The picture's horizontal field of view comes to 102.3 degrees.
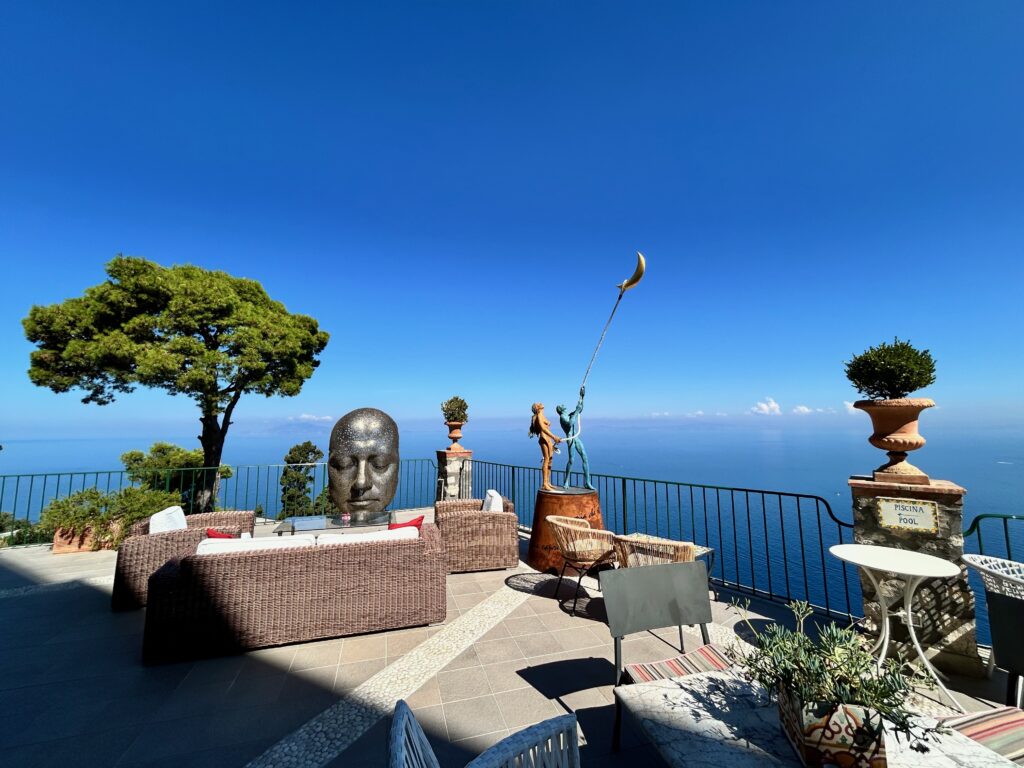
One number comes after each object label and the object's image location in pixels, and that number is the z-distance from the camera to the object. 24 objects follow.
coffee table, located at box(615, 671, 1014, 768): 1.21
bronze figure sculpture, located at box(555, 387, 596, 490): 5.19
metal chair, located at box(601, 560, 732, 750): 2.14
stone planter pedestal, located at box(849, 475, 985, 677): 2.62
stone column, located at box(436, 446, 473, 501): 7.70
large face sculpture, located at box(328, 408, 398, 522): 5.82
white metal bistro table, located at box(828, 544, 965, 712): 2.28
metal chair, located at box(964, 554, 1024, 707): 2.07
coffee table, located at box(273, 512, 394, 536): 5.26
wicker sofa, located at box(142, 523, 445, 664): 2.83
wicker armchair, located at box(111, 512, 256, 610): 3.58
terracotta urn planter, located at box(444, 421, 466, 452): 7.91
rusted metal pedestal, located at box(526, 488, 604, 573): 4.45
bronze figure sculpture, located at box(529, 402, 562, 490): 5.14
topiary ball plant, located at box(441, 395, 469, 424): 8.02
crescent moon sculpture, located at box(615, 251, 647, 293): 5.18
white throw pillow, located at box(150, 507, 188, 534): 3.93
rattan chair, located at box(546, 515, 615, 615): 3.64
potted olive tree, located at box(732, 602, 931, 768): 1.09
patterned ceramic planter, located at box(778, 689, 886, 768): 1.09
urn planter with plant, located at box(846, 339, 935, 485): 2.84
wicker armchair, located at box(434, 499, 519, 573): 4.52
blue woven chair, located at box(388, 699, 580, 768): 0.92
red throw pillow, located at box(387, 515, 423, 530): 3.65
